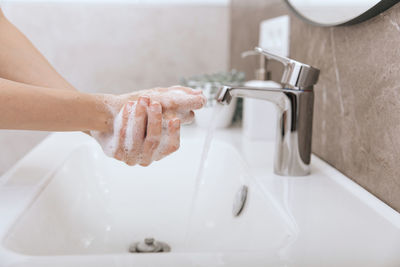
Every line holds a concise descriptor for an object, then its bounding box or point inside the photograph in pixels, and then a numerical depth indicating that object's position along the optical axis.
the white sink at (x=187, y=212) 0.43
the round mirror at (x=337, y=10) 0.54
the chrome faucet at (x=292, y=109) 0.64
